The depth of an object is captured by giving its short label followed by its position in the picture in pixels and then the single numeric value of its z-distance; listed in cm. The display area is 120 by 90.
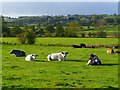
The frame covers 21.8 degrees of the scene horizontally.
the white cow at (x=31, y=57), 2102
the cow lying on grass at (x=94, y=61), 1905
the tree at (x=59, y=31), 6294
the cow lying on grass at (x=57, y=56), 2141
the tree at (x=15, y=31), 5639
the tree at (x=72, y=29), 6432
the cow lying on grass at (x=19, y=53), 2418
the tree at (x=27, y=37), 4228
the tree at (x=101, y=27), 6292
